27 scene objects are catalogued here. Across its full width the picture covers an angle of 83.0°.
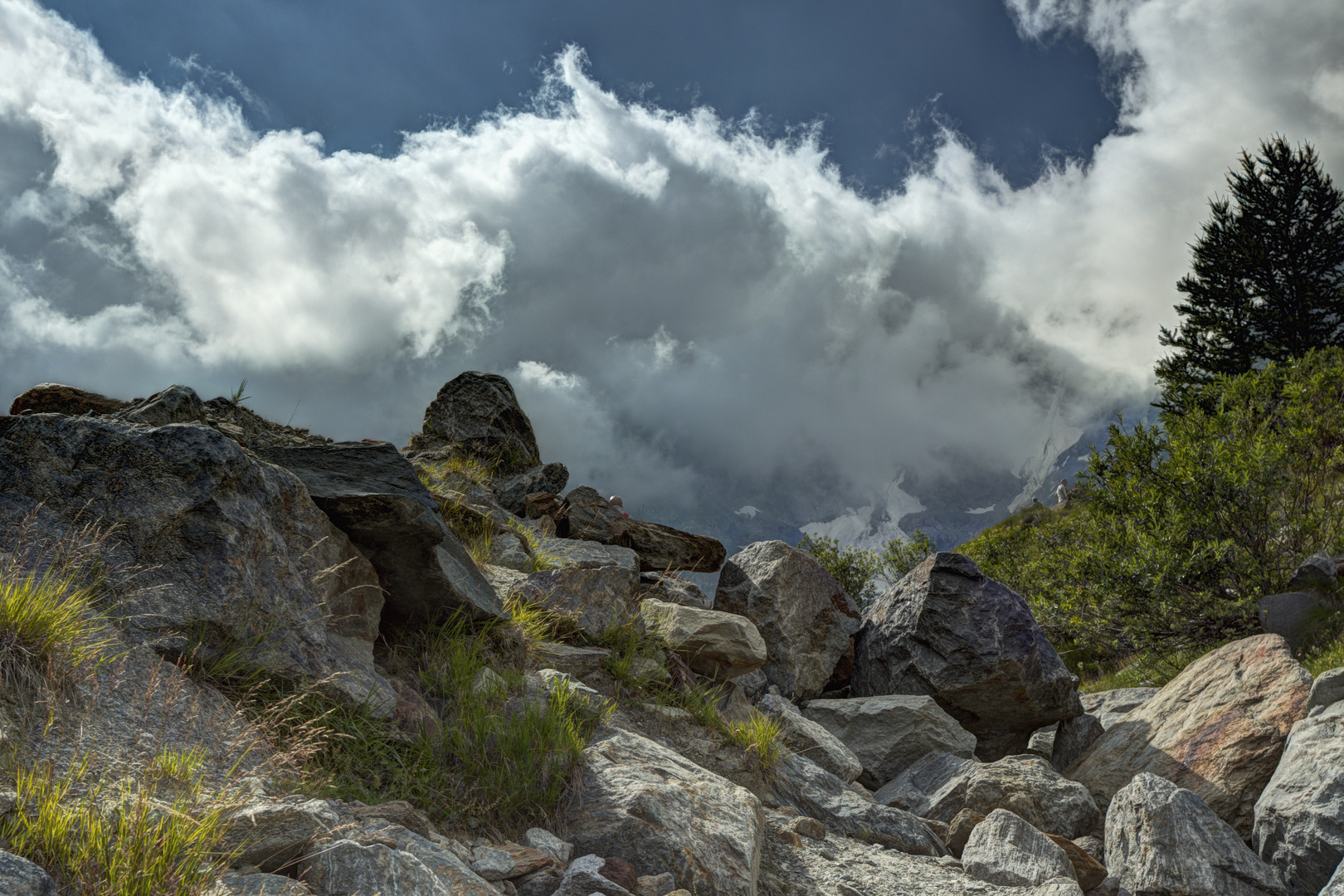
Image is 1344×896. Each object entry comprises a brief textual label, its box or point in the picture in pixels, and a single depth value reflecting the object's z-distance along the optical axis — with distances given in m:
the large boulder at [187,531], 4.76
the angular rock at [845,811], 6.58
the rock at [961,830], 6.80
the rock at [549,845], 4.39
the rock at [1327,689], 7.67
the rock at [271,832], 3.18
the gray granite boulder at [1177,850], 6.12
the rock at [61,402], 7.72
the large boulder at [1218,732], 7.89
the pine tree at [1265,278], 35.06
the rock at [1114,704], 11.33
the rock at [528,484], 14.68
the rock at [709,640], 8.77
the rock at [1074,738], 10.52
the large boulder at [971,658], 10.72
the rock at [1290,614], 12.21
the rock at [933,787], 7.64
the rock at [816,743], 8.21
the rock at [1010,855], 5.69
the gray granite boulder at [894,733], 9.38
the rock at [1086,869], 6.21
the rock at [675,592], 10.66
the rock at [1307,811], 6.22
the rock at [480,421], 16.39
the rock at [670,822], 4.65
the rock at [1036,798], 7.46
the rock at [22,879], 2.39
